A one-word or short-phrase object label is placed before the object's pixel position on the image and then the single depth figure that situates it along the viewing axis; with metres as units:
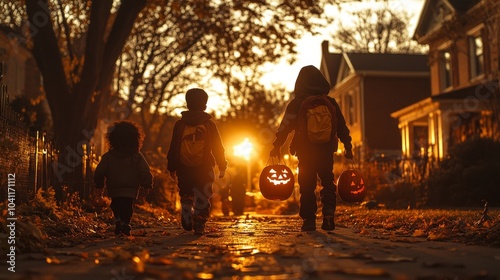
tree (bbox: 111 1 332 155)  18.19
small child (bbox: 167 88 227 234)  9.52
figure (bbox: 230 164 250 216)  20.41
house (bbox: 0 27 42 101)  38.59
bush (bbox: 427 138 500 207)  16.94
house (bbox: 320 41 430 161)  42.53
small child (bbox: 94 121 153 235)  9.26
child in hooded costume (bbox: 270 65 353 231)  9.48
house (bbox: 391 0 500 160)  24.80
